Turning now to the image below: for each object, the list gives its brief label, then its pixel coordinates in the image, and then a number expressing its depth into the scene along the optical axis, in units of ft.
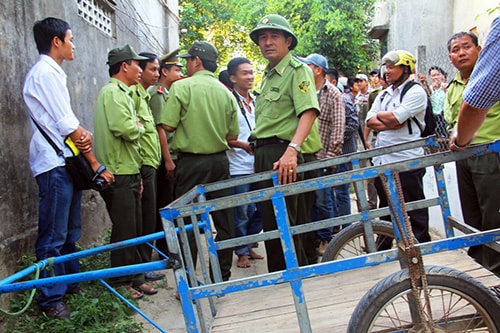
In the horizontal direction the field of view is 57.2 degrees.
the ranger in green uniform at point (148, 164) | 13.26
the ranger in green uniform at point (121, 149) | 11.82
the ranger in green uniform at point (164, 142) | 14.21
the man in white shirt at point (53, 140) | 9.99
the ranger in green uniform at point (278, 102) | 10.11
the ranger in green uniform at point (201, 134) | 12.04
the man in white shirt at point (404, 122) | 11.88
